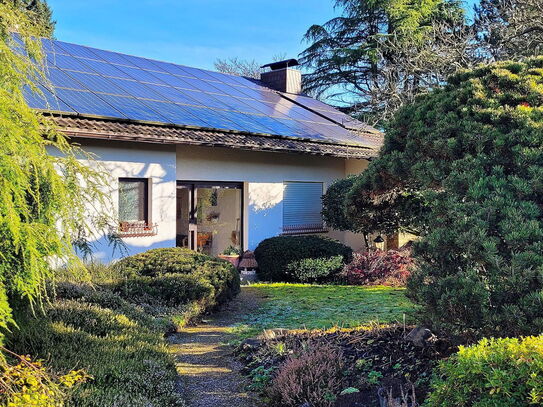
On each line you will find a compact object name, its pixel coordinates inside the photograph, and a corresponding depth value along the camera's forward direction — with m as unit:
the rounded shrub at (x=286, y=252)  12.80
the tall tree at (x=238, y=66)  37.81
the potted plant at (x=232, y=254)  13.45
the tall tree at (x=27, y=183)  3.39
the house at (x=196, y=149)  11.14
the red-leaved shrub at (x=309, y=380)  4.69
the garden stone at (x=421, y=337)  5.53
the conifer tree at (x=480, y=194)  4.27
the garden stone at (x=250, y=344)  6.52
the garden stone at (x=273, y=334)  6.63
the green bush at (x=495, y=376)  3.07
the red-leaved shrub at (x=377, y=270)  12.89
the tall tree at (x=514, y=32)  12.18
